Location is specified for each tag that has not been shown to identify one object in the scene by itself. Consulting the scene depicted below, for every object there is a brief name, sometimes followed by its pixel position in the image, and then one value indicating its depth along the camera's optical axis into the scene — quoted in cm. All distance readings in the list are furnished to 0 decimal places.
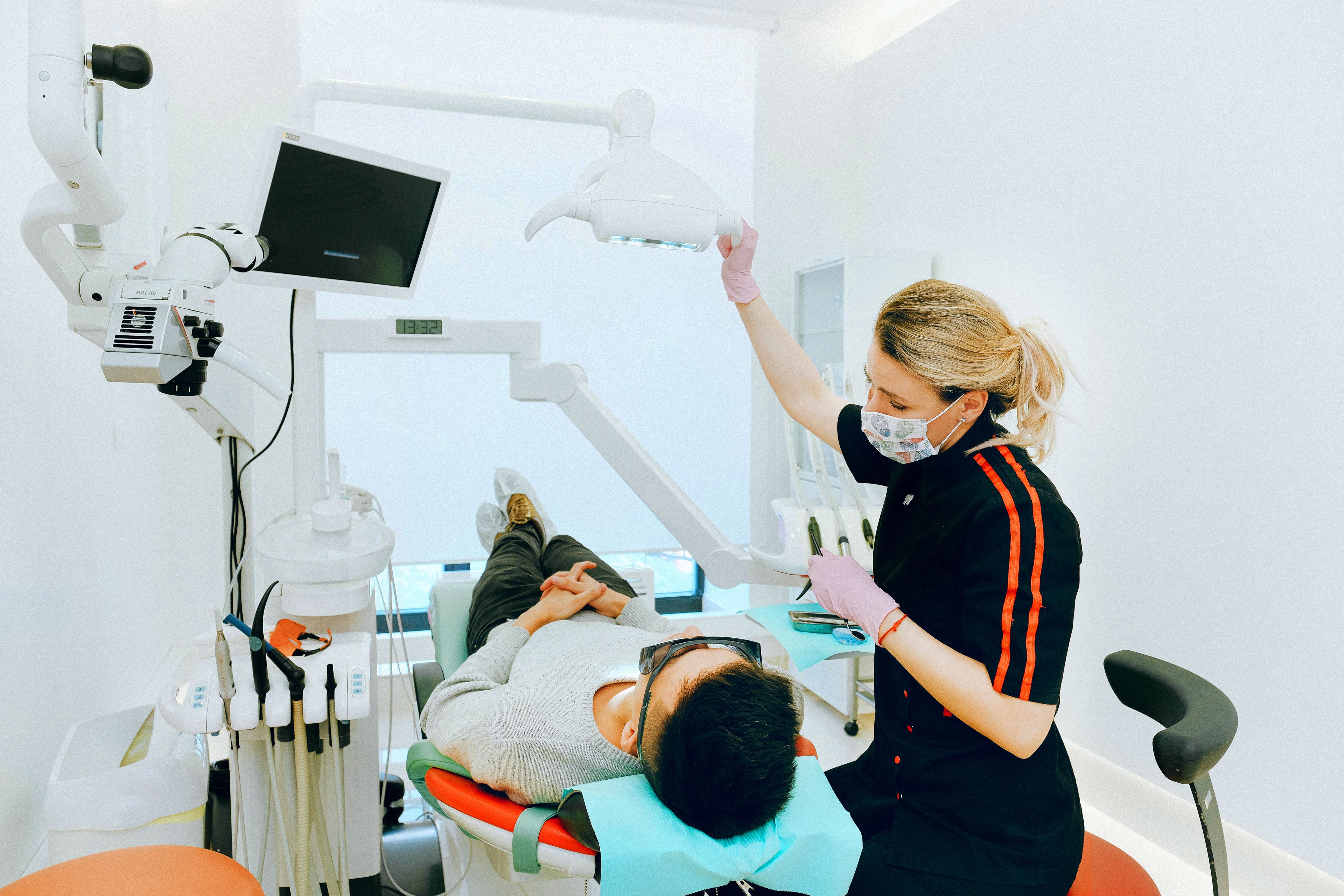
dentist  112
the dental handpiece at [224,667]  118
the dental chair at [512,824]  108
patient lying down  106
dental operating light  112
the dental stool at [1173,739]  95
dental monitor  135
